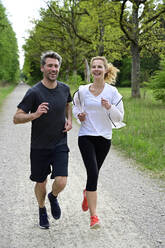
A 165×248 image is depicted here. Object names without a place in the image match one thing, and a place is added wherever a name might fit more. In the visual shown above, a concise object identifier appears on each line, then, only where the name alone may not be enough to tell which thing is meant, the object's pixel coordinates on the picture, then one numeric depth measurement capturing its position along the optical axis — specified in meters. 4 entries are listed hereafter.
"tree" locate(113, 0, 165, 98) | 20.42
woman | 4.04
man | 3.70
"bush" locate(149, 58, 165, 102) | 14.98
